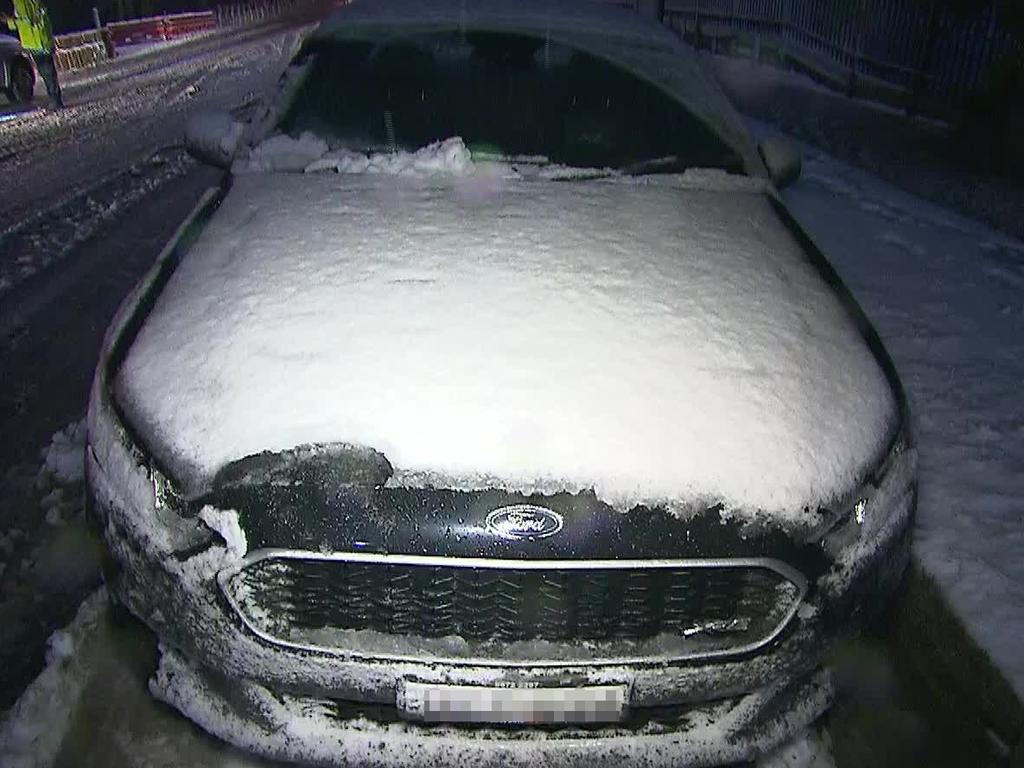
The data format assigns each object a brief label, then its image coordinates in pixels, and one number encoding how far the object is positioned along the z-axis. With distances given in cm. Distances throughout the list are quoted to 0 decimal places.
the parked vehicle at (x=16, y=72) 1180
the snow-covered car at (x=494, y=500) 162
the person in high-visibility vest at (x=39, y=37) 1151
